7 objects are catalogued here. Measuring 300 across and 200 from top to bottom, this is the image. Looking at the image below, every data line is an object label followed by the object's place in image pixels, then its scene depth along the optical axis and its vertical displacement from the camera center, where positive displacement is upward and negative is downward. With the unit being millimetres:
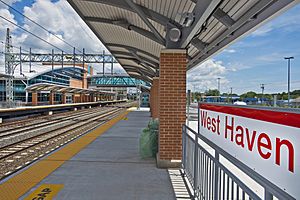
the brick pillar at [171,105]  6516 -191
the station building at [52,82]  34000 +3169
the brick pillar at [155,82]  16567 +1047
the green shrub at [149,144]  7516 -1366
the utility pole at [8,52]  39012 +6886
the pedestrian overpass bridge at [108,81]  81438 +5329
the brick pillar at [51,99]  36031 -370
